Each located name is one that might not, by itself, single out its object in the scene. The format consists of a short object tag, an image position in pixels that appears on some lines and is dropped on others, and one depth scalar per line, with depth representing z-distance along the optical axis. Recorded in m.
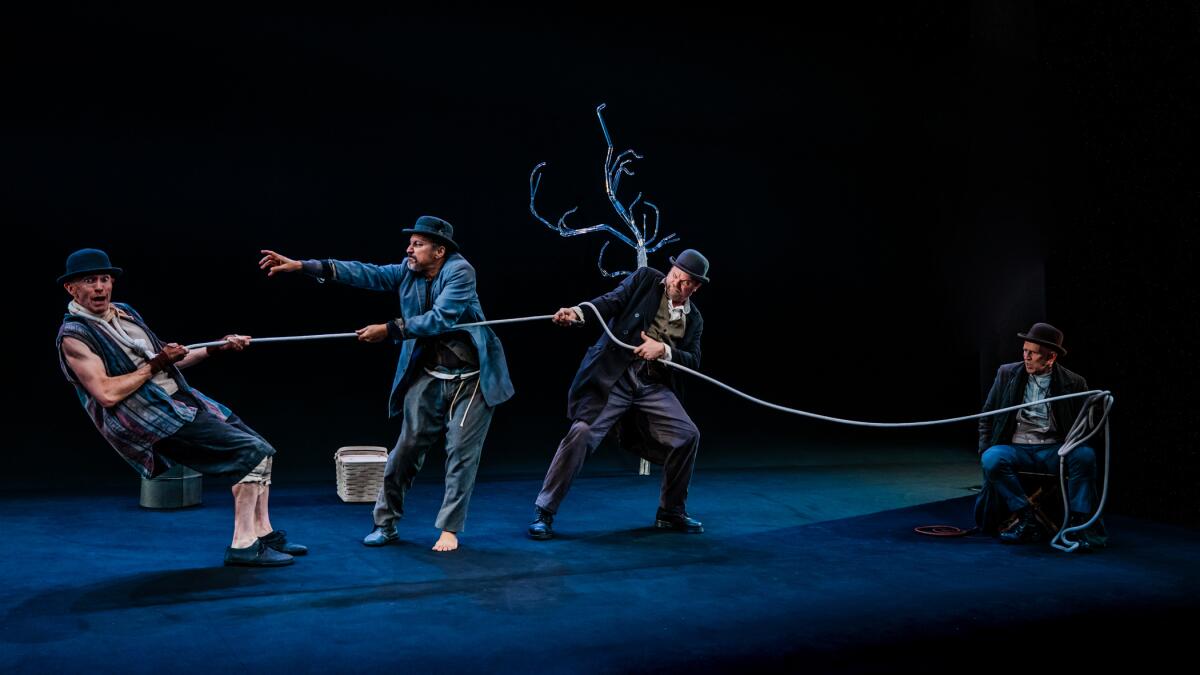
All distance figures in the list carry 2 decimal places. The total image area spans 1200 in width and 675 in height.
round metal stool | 5.25
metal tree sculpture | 7.02
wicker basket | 5.57
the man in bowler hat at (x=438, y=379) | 4.40
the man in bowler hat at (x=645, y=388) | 4.89
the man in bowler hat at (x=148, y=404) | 3.67
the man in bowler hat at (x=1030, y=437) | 4.75
